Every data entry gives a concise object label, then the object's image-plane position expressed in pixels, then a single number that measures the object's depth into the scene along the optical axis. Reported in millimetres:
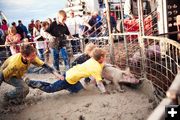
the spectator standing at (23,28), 10190
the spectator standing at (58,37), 6158
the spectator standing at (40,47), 7370
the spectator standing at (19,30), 9848
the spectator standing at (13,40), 7209
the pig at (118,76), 4817
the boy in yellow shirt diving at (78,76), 4433
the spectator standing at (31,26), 11311
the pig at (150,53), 4622
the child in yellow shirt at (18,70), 4336
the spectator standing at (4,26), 10555
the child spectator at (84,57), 5153
